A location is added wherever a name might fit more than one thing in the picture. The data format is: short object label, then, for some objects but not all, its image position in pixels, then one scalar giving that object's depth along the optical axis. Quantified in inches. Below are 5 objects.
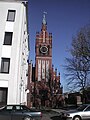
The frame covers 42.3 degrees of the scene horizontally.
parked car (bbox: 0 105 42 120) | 321.0
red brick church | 1414.5
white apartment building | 497.8
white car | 359.2
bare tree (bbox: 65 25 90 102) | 627.1
